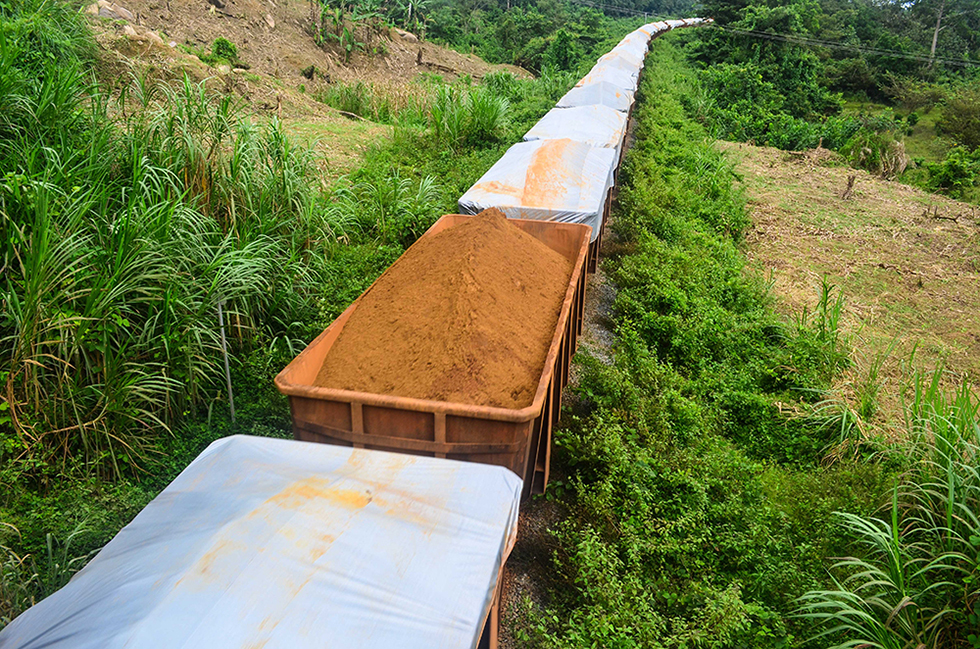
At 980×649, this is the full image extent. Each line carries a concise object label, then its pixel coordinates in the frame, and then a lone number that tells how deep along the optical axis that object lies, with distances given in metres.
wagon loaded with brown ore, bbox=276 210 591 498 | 3.24
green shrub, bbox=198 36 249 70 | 17.55
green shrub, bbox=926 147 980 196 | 14.99
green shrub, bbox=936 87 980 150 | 23.58
